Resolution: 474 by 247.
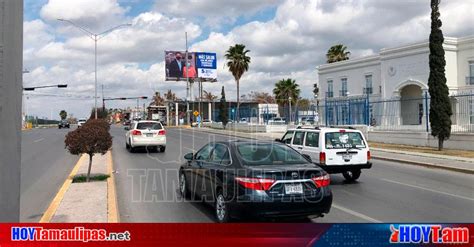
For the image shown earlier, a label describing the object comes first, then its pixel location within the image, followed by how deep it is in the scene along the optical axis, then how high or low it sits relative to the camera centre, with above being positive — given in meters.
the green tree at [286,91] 71.56 +5.59
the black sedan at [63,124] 75.94 +0.67
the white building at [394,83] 31.56 +4.11
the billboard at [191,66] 80.25 +11.14
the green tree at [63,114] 137.25 +4.33
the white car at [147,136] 22.78 -0.44
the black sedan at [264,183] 6.66 -0.89
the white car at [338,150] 12.20 -0.67
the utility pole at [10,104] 4.18 +0.24
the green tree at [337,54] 61.25 +9.85
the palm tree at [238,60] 65.81 +9.77
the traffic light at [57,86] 59.16 +5.54
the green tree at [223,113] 57.50 +1.77
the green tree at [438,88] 22.44 +1.90
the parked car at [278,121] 46.83 +0.52
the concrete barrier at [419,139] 22.48 -0.80
